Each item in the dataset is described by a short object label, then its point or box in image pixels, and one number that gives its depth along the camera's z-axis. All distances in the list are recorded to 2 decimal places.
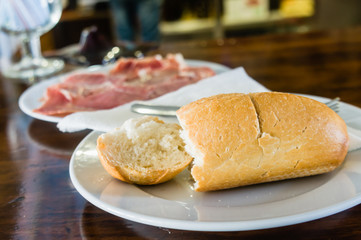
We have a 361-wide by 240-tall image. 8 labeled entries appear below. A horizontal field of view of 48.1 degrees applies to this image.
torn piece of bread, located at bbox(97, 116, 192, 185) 0.58
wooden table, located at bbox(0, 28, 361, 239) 0.52
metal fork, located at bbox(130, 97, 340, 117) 0.84
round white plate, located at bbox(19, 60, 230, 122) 1.00
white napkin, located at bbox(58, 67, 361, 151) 0.81
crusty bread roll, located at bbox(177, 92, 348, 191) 0.55
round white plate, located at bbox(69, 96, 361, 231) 0.47
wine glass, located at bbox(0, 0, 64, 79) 1.56
